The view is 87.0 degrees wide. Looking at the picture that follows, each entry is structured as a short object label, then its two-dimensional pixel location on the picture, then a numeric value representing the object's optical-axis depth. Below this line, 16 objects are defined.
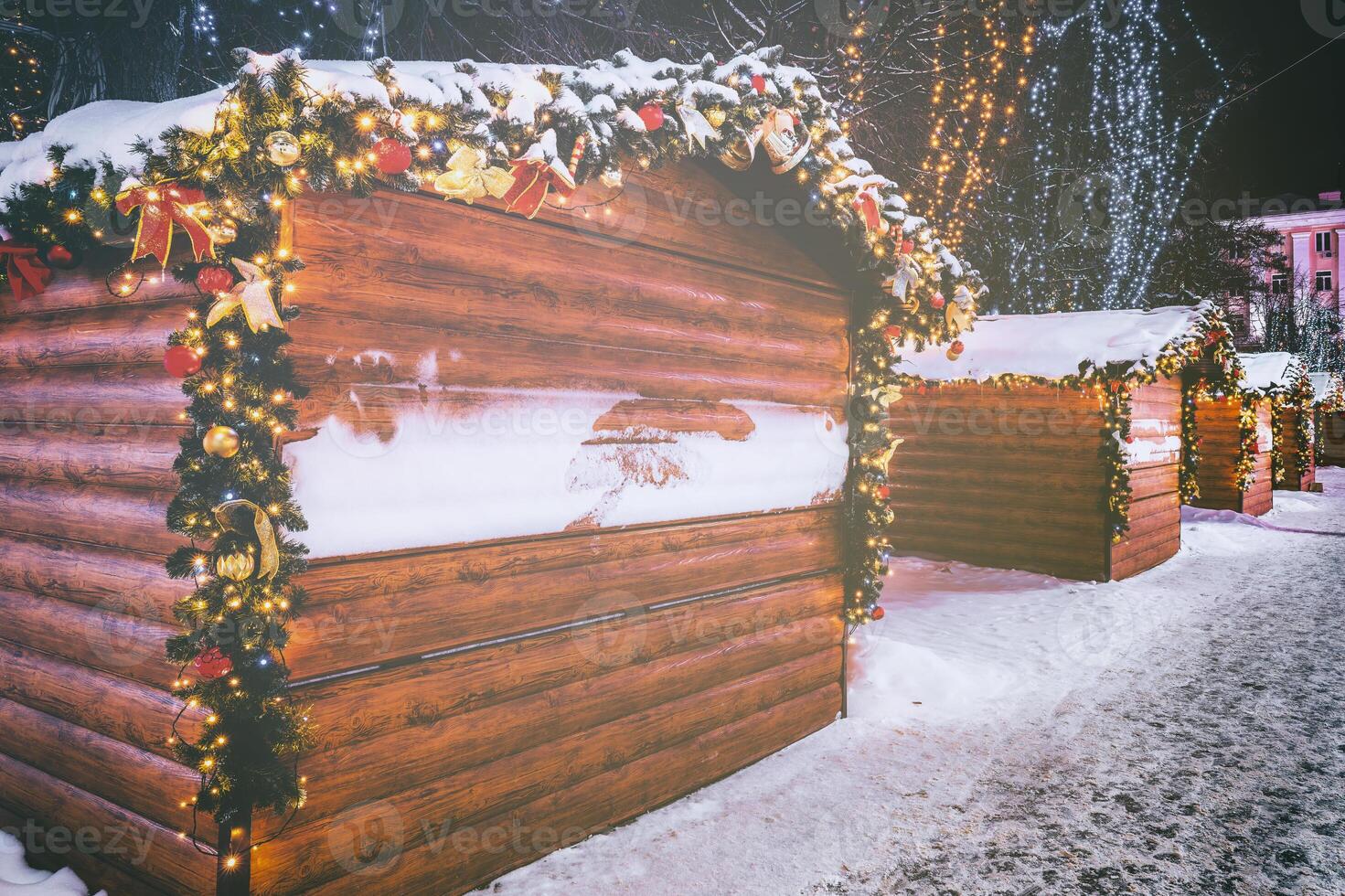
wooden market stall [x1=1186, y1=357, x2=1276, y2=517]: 17.33
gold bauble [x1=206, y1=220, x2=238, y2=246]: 2.39
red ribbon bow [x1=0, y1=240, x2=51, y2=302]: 3.05
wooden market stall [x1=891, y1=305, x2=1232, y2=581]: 10.41
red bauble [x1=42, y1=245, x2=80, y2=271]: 3.01
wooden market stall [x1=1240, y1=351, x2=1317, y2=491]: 18.77
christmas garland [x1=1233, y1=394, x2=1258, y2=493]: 17.19
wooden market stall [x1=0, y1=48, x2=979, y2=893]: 2.46
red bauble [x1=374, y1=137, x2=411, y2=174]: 2.46
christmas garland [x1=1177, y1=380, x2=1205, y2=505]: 15.90
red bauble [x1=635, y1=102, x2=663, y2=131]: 3.25
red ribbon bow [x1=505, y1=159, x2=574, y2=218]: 2.83
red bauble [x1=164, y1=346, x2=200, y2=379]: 2.32
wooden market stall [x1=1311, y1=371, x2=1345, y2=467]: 31.81
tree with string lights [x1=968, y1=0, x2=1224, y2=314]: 18.17
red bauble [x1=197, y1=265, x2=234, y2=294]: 2.36
